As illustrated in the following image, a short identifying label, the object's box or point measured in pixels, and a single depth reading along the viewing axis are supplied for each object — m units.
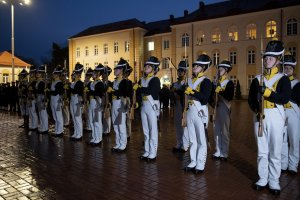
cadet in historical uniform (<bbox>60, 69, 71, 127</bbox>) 10.23
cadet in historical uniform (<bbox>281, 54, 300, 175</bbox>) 6.15
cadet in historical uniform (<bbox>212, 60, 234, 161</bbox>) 7.11
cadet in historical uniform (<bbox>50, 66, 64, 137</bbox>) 10.33
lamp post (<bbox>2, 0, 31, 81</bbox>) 19.53
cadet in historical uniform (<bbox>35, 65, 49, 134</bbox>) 11.04
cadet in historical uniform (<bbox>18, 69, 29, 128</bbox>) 12.74
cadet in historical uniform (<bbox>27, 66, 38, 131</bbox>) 11.49
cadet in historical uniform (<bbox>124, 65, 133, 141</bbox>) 8.18
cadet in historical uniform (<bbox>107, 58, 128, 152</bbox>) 8.09
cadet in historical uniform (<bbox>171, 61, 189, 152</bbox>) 7.99
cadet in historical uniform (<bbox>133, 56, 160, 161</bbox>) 7.05
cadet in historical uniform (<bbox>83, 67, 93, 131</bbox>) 9.29
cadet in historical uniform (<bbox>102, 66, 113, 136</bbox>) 8.56
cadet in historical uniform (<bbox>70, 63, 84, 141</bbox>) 9.71
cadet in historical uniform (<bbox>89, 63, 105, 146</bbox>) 8.99
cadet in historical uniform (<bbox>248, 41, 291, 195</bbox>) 5.01
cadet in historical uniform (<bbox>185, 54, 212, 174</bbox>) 6.16
